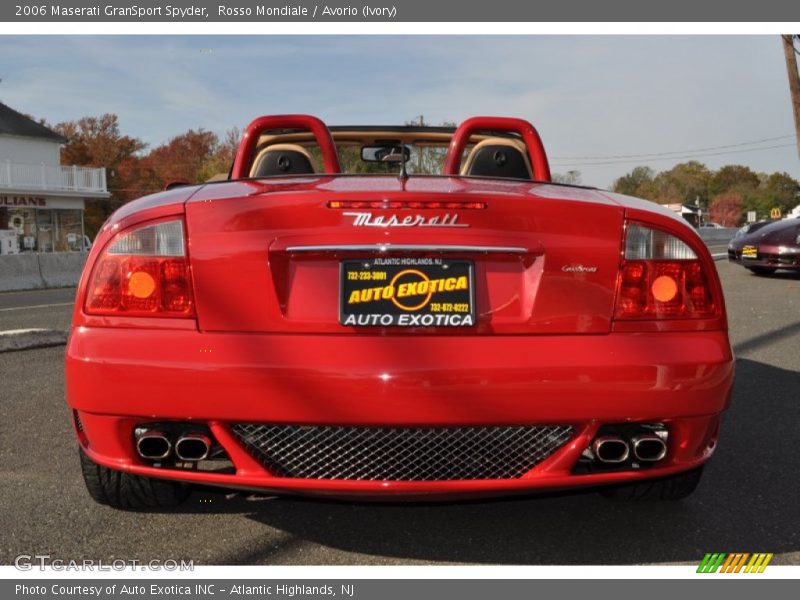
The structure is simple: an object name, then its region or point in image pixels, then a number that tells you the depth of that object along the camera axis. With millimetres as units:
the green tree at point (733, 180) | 130375
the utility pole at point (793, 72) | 26795
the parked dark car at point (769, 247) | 12586
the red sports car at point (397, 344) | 2338
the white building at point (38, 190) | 39938
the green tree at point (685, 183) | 121812
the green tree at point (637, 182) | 121250
